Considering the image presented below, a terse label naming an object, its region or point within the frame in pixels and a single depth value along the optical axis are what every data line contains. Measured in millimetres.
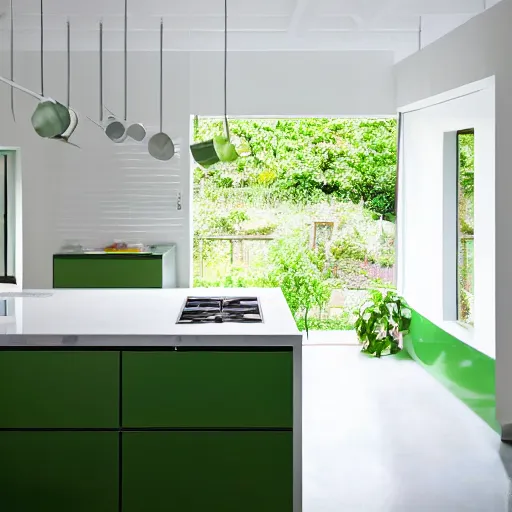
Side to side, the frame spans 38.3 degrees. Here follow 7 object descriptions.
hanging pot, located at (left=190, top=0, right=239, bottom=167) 3414
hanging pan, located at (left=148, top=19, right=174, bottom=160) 3750
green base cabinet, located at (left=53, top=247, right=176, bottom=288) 5758
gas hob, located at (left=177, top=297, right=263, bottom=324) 2969
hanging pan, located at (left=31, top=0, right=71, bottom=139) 3006
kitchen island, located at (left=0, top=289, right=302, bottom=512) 2699
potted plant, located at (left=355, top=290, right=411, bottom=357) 6371
